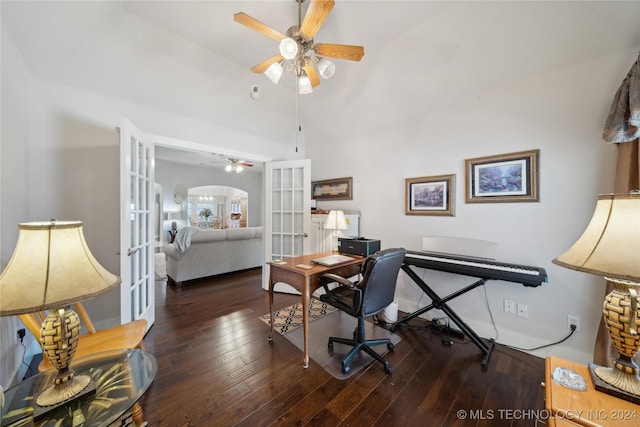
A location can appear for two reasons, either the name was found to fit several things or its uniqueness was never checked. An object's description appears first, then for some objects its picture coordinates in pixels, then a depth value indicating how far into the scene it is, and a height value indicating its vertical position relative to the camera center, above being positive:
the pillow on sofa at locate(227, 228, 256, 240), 4.34 -0.39
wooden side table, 0.76 -0.69
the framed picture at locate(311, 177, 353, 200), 3.52 +0.40
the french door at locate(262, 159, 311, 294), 3.48 +0.05
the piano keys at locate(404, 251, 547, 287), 1.74 -0.47
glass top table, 0.83 -0.75
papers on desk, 2.12 -0.46
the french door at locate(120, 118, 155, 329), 1.94 -0.10
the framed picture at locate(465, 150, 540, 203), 2.05 +0.34
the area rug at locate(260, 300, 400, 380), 1.91 -1.26
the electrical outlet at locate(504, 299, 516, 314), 2.14 -0.89
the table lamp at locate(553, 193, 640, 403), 0.78 -0.19
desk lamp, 2.54 -0.08
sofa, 3.80 -0.73
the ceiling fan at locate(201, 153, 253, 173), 5.20 +1.15
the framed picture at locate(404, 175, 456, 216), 2.52 +0.21
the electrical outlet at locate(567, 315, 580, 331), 1.87 -0.90
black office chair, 1.74 -0.67
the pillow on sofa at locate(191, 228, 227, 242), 3.88 -0.39
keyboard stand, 1.99 -0.99
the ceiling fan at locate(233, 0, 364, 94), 1.45 +1.24
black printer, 2.39 -0.35
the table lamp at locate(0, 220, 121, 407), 0.81 -0.27
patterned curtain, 1.47 +0.51
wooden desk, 1.88 -0.56
